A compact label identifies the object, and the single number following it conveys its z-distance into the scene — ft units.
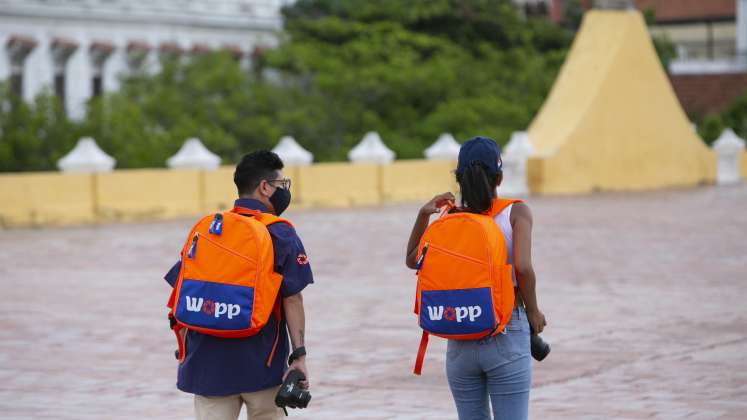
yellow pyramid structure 156.26
